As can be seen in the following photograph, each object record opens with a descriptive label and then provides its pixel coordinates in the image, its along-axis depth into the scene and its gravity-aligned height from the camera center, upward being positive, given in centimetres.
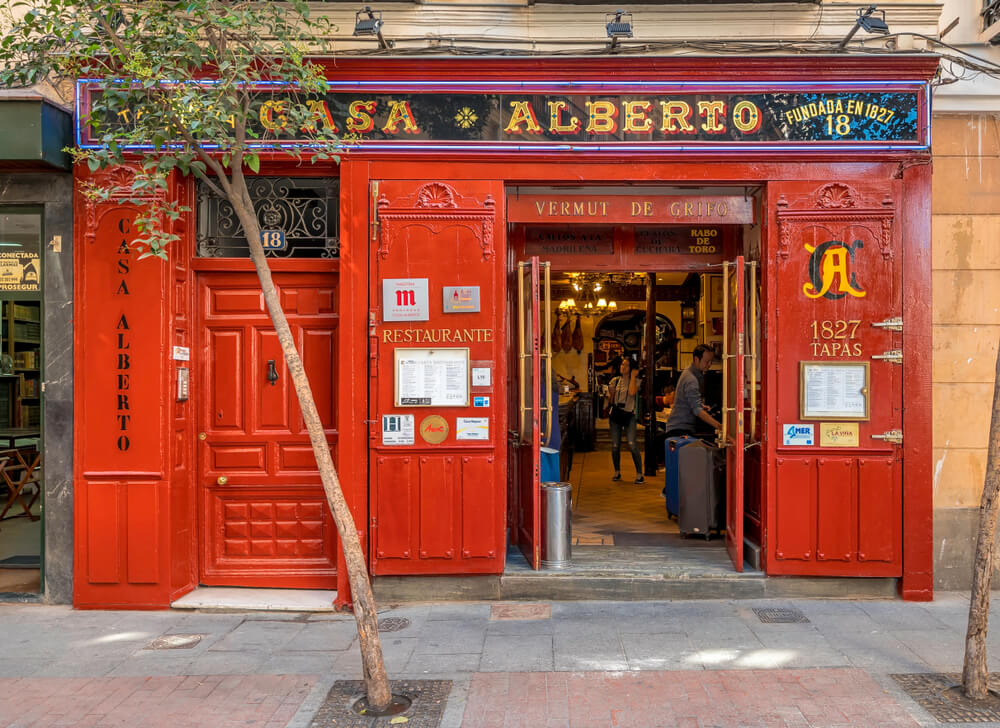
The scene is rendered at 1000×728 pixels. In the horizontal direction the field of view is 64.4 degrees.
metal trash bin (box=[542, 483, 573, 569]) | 706 -147
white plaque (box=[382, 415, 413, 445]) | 682 -57
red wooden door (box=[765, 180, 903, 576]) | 677 -15
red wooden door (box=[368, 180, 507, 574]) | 681 -14
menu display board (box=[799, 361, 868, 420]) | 679 -21
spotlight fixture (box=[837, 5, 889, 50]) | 666 +286
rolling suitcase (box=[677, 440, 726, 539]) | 820 -132
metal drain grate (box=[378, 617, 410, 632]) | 616 -206
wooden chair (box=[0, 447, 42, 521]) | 830 -114
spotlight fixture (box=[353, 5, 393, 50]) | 661 +282
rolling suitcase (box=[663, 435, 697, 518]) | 920 -130
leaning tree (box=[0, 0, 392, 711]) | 483 +178
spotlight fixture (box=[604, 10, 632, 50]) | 661 +278
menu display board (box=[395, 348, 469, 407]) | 682 -13
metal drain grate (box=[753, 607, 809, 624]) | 623 -202
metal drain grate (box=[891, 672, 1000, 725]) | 456 -202
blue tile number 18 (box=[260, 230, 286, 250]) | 704 +109
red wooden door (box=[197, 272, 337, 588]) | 709 -65
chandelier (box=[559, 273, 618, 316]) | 1447 +131
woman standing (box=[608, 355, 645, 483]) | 1231 -74
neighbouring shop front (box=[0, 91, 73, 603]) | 636 +78
